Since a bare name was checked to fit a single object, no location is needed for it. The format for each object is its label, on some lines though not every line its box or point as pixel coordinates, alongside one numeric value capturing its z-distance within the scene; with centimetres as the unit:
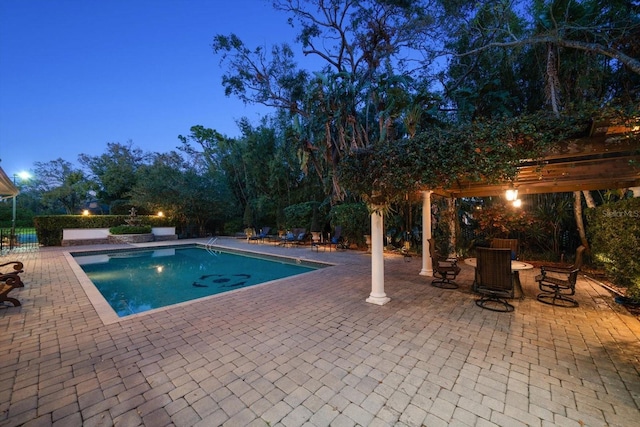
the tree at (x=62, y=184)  2011
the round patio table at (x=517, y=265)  445
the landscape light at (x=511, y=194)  455
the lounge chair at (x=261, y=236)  1495
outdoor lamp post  1147
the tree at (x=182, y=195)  1566
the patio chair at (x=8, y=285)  424
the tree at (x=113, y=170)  2091
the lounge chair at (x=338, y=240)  1146
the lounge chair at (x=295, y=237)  1314
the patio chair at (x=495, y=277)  402
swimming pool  602
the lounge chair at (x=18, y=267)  534
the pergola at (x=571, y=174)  297
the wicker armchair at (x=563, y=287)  421
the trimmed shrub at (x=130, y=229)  1463
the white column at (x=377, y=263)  453
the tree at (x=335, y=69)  974
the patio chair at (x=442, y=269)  535
